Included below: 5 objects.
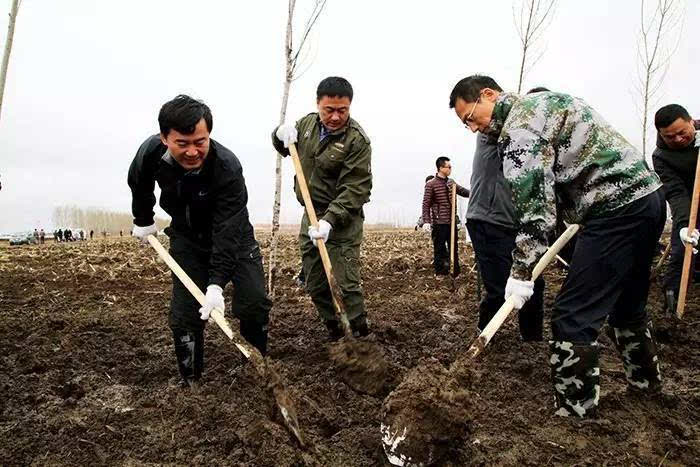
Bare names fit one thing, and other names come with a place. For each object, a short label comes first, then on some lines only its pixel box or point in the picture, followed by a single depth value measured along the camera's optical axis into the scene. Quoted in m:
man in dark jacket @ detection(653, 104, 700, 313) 4.82
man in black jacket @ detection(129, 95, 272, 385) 3.37
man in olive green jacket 4.24
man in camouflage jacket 2.79
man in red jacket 9.08
